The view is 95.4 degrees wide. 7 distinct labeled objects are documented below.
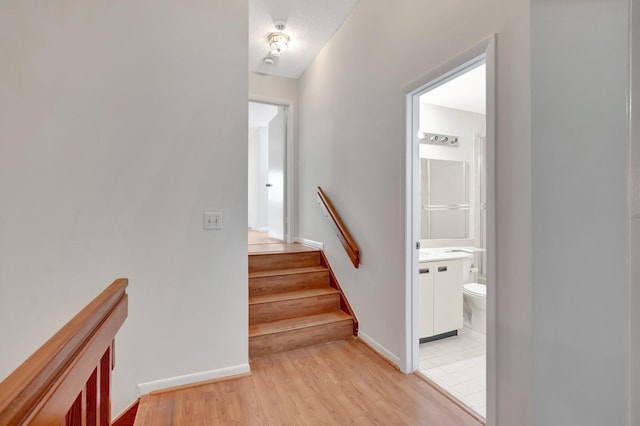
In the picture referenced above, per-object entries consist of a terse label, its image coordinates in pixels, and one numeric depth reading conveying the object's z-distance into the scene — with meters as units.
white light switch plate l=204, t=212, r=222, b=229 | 2.05
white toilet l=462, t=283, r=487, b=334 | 2.83
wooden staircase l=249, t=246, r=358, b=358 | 2.48
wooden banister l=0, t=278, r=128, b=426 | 0.46
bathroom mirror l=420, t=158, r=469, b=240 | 3.34
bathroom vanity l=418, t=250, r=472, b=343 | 2.58
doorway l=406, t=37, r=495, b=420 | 1.75
